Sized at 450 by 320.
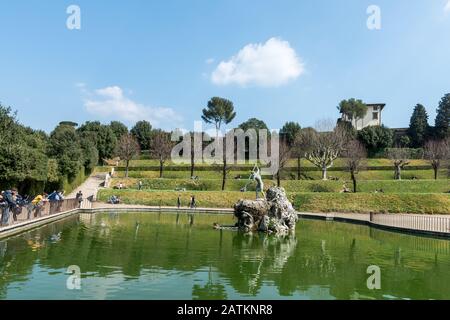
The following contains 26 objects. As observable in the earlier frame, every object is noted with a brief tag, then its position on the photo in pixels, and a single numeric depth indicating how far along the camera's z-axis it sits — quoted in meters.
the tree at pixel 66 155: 58.41
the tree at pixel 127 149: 77.19
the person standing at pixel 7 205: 23.14
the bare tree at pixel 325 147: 72.44
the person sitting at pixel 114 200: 51.62
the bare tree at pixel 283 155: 68.06
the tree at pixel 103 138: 88.78
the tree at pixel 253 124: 107.01
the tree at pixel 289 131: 99.59
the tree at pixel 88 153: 70.76
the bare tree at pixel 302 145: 74.69
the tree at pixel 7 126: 40.44
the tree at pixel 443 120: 93.94
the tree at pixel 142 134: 107.75
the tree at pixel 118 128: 104.89
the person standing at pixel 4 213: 23.03
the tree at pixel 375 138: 90.25
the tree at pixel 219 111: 114.06
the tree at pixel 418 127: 96.44
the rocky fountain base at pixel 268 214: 30.09
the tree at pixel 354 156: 61.01
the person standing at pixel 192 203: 48.62
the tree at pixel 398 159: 72.06
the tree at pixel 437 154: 69.31
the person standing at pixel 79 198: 44.47
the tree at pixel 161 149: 76.12
